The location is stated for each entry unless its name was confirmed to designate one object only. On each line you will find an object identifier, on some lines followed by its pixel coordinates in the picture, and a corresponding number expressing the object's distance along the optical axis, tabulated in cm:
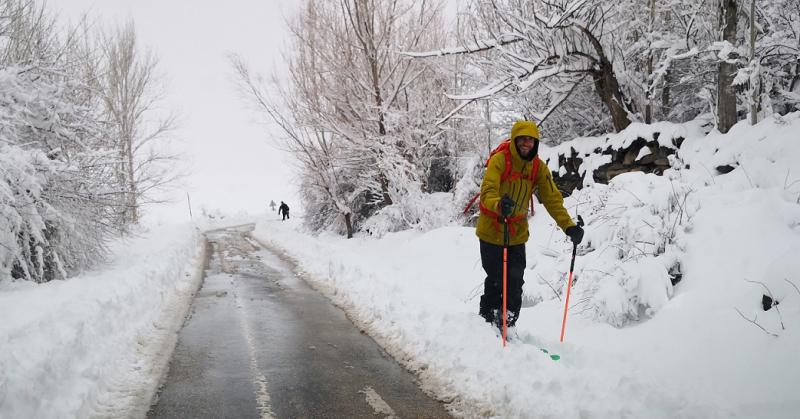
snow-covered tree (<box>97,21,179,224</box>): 2342
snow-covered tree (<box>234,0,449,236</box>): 1377
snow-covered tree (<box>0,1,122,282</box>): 736
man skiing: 449
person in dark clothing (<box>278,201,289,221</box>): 3412
